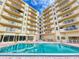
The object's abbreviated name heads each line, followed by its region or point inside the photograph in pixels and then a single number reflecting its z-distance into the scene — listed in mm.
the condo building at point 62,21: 15187
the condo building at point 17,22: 14957
